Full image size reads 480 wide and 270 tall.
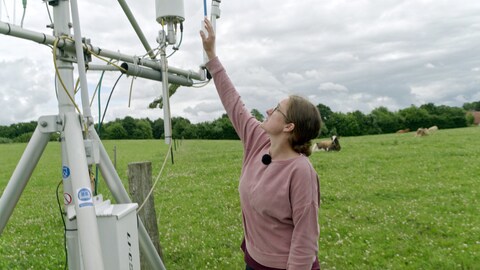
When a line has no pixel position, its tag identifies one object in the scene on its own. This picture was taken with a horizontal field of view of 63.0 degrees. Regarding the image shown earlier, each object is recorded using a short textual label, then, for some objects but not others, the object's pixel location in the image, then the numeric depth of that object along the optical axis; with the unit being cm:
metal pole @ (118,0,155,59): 314
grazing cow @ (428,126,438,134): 3450
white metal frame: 215
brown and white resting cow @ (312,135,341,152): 2289
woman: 251
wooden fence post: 443
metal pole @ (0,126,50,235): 247
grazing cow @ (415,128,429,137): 3089
